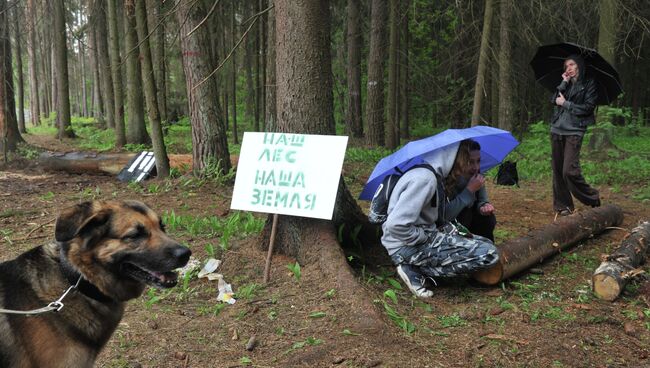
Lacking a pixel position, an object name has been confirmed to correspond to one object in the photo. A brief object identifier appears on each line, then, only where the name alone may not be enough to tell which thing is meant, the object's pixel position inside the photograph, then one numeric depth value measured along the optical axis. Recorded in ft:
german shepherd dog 7.52
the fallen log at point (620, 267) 13.71
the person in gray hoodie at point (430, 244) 13.61
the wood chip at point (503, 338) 11.34
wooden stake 14.43
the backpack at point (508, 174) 24.31
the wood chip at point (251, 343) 11.33
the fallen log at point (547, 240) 14.62
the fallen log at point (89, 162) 30.83
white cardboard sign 14.03
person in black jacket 21.56
